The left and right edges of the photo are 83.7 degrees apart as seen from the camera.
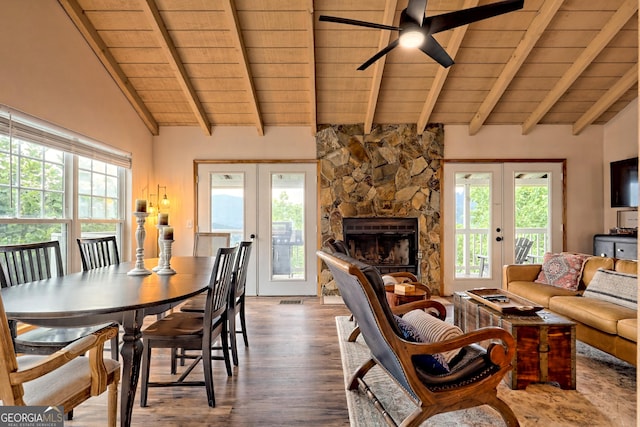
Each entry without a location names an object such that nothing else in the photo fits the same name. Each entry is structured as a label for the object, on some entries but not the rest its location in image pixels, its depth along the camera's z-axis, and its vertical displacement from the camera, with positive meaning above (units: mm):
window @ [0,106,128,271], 3053 +317
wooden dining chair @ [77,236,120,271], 2858 -315
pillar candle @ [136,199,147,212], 2454 +67
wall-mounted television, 4695 +437
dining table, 1612 -421
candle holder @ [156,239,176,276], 2598 -322
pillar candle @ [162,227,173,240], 2613 -130
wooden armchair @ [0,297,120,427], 1270 -693
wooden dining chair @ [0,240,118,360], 1950 -412
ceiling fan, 2289 +1346
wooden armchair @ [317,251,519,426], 1617 -699
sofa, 2582 -748
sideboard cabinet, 4363 -395
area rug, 2033 -1169
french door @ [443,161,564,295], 5375 -37
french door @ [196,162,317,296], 5375 +10
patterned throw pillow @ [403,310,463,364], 1875 -633
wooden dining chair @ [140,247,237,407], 2168 -722
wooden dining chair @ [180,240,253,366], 2781 -693
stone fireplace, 5328 +488
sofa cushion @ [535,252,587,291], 3667 -581
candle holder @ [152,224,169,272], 2649 -296
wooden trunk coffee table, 2385 -922
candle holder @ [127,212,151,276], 2494 -255
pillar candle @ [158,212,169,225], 2660 -28
